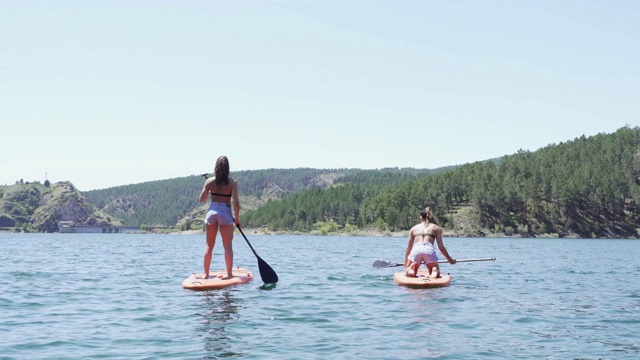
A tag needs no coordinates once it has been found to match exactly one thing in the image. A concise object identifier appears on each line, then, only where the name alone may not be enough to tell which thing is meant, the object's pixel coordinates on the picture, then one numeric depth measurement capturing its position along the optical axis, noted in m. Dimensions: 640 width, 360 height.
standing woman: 20.41
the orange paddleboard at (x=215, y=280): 20.78
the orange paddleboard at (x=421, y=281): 22.78
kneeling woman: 23.95
